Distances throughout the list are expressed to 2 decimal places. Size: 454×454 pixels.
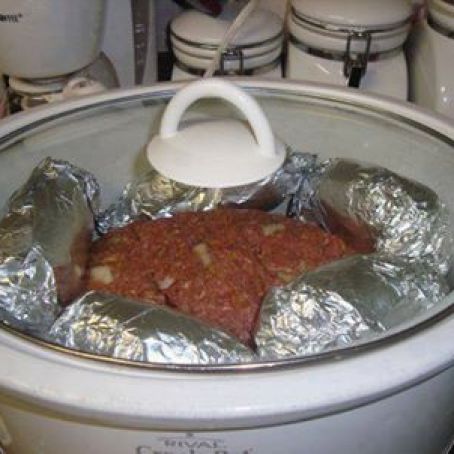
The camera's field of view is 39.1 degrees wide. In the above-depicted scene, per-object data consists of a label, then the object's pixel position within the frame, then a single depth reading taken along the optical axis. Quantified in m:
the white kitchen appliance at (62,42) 1.01
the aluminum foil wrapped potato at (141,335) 0.53
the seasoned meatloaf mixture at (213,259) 0.67
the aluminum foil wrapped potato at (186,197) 0.81
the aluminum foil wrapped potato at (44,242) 0.59
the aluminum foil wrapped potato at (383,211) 0.70
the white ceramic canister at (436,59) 1.08
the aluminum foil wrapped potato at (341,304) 0.56
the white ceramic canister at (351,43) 1.06
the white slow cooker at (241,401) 0.46
